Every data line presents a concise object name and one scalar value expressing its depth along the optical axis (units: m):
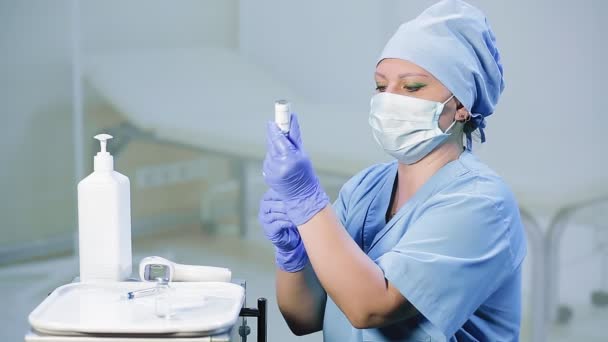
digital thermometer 2.45
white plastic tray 2.20
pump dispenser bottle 2.43
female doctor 2.41
